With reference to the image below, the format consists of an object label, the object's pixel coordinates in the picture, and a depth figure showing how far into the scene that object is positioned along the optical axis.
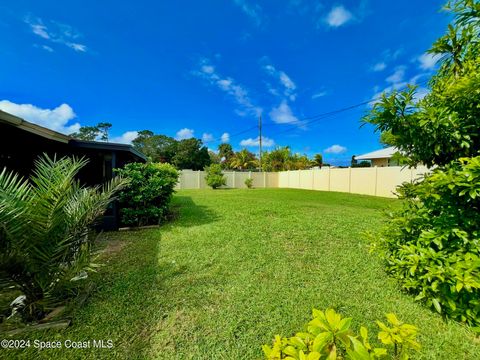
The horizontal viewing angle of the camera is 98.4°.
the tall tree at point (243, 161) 30.15
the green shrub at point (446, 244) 1.77
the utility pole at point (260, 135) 23.79
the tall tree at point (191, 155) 32.31
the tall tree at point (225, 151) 38.17
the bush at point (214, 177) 19.28
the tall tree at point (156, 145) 34.23
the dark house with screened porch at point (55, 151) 4.09
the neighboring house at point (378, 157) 15.67
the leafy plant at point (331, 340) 0.75
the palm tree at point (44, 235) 1.84
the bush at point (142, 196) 5.59
